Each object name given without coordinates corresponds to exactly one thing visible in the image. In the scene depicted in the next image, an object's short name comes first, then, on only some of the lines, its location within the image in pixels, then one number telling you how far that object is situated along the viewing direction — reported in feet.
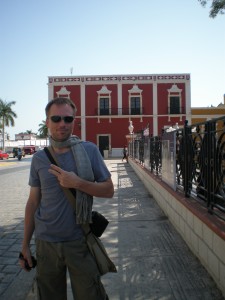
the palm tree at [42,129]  291.79
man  7.55
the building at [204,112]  131.64
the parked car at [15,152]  164.41
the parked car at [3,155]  150.61
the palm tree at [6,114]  211.20
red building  138.92
